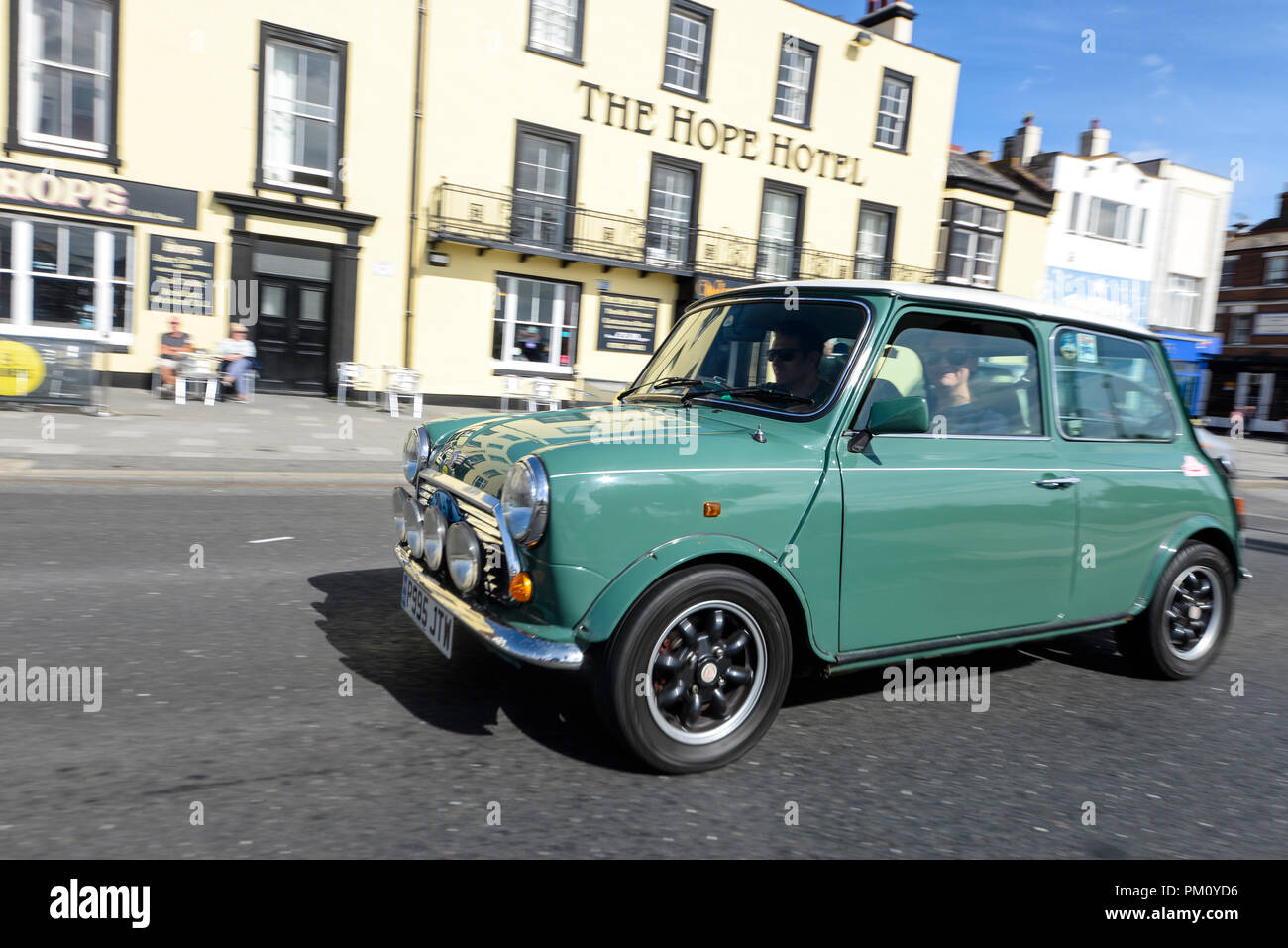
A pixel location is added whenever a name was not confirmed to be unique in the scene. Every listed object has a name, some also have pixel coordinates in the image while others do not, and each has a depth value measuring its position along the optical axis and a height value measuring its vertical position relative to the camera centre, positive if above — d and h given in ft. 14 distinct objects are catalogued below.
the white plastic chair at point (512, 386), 63.10 -2.54
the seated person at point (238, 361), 52.85 -1.98
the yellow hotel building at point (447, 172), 53.01 +11.86
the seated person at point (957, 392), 12.85 -0.09
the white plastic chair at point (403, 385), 56.39 -2.81
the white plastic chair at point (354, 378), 57.57 -2.71
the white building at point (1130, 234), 105.50 +20.32
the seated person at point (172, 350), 51.39 -1.64
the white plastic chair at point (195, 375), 48.88 -2.80
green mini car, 10.08 -1.68
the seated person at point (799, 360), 12.26 +0.19
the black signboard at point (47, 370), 39.52 -2.64
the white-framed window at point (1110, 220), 108.37 +21.21
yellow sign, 39.37 -2.64
